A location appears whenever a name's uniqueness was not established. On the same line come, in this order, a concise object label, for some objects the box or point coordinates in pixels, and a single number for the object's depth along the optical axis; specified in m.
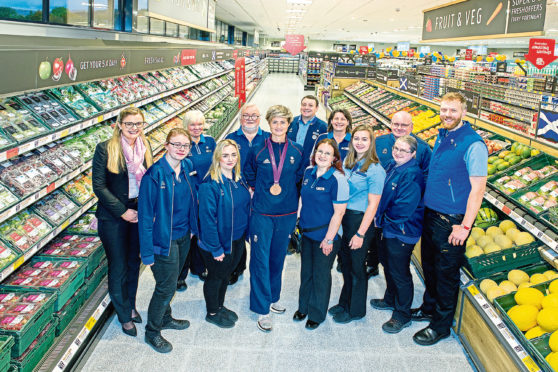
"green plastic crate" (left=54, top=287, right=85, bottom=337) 2.76
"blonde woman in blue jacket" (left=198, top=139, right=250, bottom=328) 2.88
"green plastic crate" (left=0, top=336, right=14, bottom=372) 2.14
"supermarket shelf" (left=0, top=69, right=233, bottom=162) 2.48
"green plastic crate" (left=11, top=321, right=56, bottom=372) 2.31
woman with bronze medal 3.10
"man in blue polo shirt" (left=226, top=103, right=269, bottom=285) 3.81
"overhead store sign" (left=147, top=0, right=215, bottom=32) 5.62
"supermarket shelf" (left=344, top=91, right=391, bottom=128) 7.42
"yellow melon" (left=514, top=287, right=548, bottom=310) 2.70
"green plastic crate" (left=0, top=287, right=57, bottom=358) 2.28
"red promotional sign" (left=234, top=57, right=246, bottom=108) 14.23
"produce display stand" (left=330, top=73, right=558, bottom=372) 2.56
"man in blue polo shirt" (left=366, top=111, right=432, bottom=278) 3.63
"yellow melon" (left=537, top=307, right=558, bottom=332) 2.46
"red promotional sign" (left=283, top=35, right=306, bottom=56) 23.97
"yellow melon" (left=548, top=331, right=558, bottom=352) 2.33
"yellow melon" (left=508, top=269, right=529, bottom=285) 3.05
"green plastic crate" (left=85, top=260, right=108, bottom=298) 3.18
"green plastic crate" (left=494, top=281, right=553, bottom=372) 2.31
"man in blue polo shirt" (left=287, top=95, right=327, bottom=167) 4.43
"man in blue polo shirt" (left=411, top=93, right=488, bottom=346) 2.87
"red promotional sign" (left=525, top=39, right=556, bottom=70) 12.66
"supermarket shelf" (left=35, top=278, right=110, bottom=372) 2.57
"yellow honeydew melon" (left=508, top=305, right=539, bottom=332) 2.62
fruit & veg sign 3.48
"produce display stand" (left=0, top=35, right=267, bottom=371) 2.50
